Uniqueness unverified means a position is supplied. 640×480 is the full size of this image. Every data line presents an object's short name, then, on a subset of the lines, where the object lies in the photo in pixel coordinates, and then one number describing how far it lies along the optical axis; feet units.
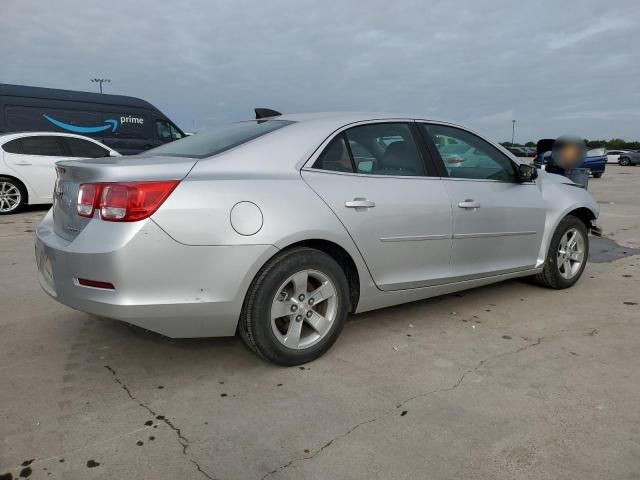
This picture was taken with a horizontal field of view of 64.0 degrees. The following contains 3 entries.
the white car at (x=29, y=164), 28.68
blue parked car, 64.65
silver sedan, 8.13
